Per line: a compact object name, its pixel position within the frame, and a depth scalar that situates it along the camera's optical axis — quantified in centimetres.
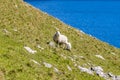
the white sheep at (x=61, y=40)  3172
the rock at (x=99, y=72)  2836
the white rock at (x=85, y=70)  2756
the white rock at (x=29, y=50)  2640
